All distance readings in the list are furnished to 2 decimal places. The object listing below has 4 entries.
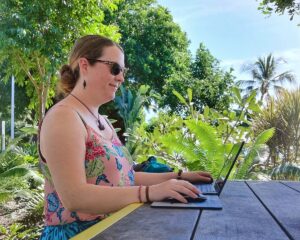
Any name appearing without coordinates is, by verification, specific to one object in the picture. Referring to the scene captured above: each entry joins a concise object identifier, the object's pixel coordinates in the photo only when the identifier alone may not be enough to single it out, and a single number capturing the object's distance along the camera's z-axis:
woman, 1.57
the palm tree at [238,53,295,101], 40.78
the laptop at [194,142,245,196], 1.87
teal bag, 2.48
